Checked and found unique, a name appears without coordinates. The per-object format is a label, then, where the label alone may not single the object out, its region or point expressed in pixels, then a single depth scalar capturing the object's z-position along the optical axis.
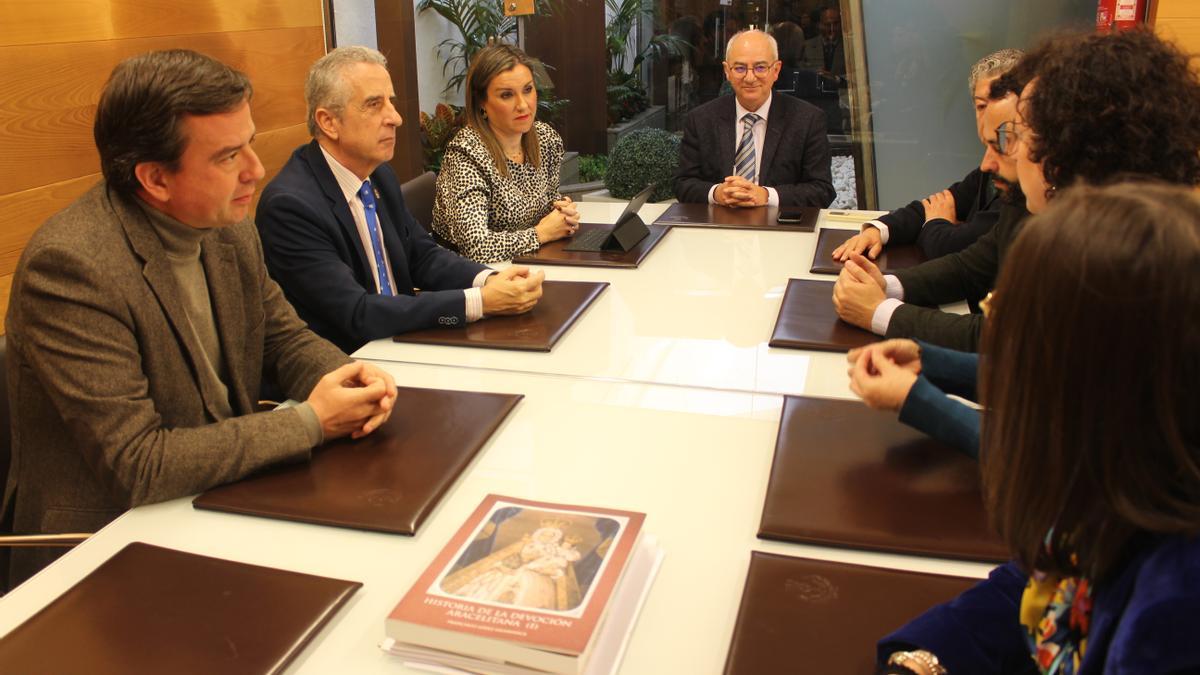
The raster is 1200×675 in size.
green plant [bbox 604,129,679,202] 4.99
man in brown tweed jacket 1.40
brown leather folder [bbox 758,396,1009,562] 1.22
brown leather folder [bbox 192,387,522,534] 1.31
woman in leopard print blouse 2.85
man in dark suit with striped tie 3.75
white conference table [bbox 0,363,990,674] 1.08
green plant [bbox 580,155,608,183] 5.32
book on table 0.99
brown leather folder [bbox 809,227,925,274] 2.55
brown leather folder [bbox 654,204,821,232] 3.09
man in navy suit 2.15
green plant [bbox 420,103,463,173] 4.94
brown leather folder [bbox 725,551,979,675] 0.99
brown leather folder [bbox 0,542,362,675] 1.00
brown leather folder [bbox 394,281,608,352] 2.01
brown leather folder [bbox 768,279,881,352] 1.98
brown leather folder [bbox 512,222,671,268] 2.66
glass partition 4.82
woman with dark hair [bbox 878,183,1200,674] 0.68
